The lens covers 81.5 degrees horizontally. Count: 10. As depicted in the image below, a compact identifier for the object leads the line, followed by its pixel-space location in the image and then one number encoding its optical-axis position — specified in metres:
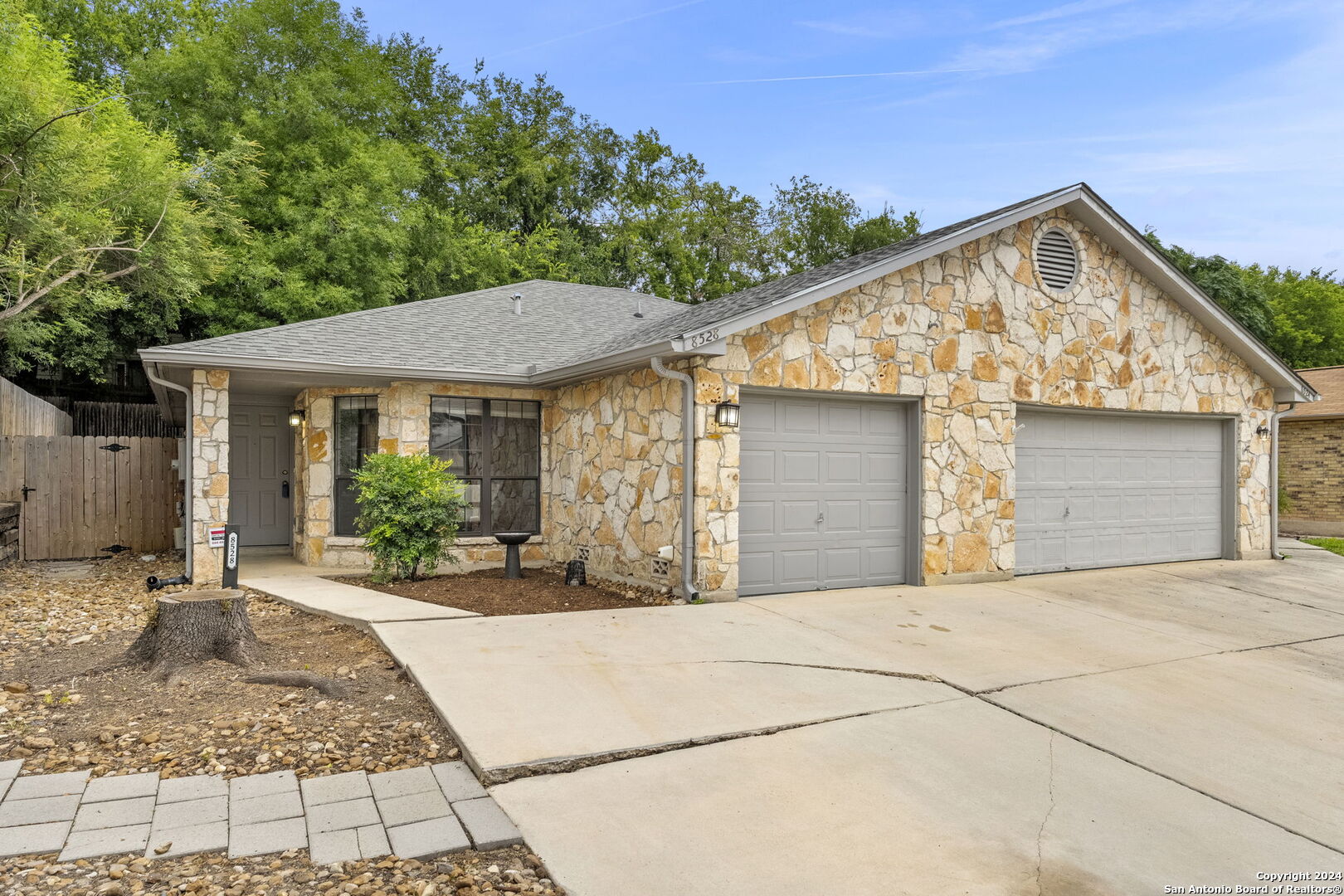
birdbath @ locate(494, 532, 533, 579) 8.96
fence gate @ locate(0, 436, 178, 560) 10.79
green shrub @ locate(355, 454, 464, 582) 8.23
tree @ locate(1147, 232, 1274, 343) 25.94
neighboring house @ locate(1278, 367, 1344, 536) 15.69
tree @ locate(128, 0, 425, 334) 17.52
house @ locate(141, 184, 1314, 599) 7.94
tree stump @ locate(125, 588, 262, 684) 5.00
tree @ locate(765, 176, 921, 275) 29.12
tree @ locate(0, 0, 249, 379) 10.30
